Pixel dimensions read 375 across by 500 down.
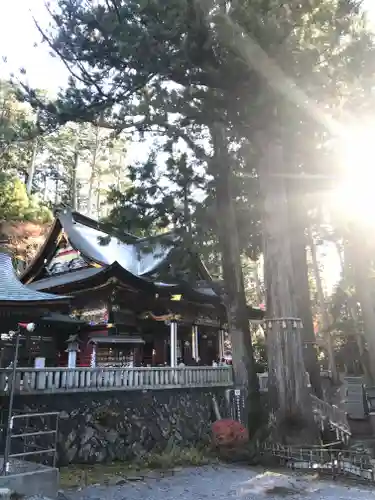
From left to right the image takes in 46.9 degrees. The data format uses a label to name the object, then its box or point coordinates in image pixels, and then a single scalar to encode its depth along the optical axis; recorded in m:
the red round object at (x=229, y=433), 11.24
